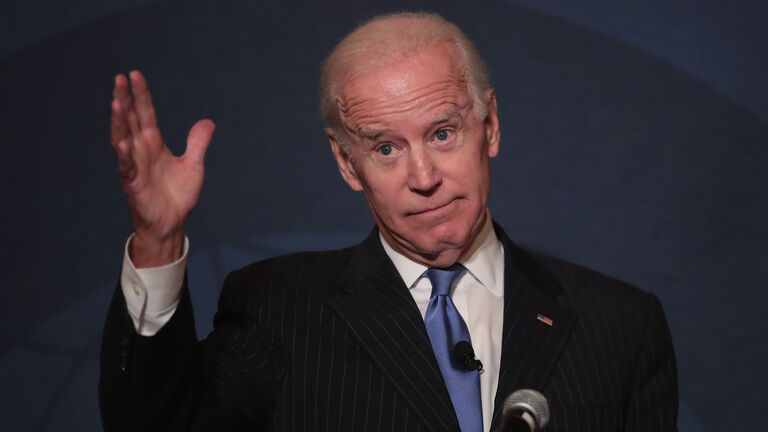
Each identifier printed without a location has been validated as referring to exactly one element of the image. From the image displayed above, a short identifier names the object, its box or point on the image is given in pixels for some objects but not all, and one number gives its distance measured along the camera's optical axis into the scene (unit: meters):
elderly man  5.02
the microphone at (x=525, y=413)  4.74
